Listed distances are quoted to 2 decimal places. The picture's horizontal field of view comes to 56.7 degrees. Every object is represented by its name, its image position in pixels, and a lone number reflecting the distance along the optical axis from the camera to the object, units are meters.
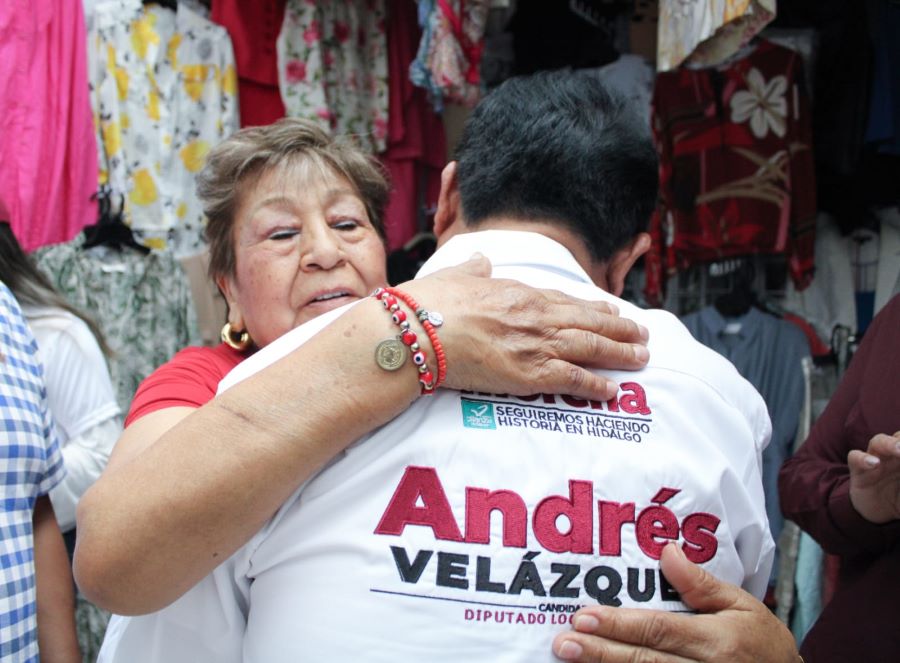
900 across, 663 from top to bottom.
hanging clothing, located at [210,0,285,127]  3.63
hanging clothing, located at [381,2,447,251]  4.00
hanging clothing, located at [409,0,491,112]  3.46
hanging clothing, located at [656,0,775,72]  2.85
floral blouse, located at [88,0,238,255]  3.48
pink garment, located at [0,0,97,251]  3.22
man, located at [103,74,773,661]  1.02
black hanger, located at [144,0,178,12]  3.55
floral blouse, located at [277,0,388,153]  3.71
